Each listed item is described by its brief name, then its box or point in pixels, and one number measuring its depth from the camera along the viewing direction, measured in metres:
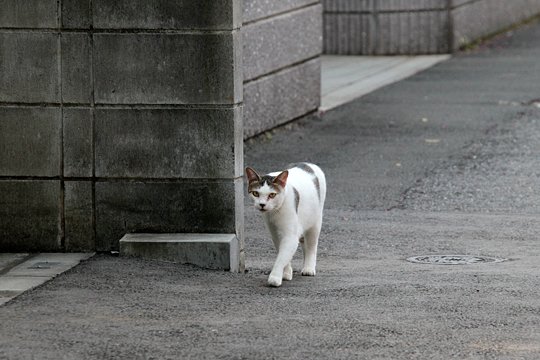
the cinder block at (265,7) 15.30
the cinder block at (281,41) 15.56
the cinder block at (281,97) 15.74
